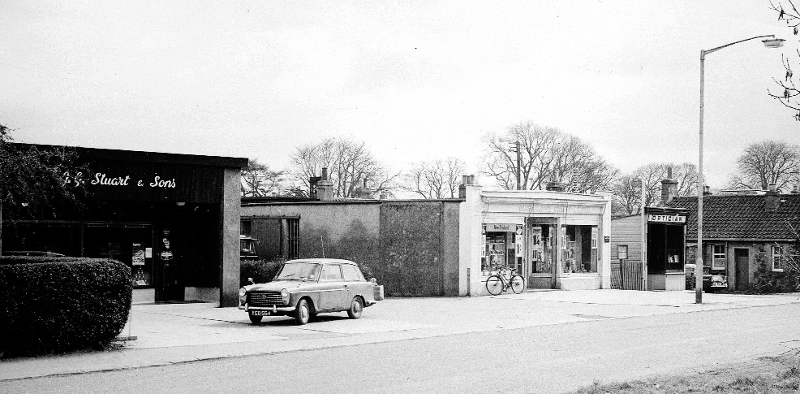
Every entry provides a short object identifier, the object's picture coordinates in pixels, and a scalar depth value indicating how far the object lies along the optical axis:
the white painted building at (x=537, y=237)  30.83
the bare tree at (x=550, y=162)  70.38
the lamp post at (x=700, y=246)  29.17
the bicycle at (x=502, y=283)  31.33
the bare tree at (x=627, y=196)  79.62
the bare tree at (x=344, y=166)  70.81
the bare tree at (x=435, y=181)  76.19
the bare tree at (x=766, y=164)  70.85
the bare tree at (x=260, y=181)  69.62
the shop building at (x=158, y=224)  22.31
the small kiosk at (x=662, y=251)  38.16
